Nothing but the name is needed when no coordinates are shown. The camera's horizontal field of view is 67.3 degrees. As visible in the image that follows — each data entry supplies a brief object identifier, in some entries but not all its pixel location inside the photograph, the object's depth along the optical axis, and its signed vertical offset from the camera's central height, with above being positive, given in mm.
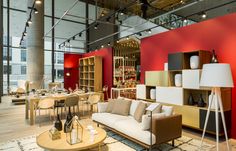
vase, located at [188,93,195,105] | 4812 -638
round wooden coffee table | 2802 -1088
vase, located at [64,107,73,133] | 3406 -881
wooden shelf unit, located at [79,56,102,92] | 9617 +289
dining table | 5379 -654
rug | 3600 -1436
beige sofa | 3273 -1025
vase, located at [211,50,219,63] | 4431 +495
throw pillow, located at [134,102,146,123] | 3989 -782
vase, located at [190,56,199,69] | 4538 +403
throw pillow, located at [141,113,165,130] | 3369 -844
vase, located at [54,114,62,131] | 3537 -943
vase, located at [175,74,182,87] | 4957 -68
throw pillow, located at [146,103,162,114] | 3895 -716
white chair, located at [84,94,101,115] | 6473 -773
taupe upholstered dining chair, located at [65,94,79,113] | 5631 -728
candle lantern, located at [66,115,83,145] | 2987 -999
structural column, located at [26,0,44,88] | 9742 +1717
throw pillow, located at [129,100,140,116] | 4568 -753
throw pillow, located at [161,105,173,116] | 3785 -711
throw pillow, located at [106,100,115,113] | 4994 -800
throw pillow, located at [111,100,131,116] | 4662 -793
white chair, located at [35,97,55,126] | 5434 -779
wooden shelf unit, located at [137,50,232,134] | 4246 -381
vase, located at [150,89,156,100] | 5723 -530
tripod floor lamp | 3014 +25
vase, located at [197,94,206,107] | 4501 -650
